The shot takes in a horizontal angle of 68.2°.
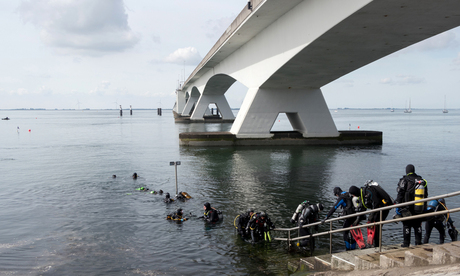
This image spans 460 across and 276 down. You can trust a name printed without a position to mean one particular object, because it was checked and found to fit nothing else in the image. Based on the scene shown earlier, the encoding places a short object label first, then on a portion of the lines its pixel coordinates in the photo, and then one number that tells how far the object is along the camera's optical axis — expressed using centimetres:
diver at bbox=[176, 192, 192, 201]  1397
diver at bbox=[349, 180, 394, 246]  713
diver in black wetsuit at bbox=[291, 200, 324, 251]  841
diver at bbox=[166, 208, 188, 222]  1134
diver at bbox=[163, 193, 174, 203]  1359
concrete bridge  1386
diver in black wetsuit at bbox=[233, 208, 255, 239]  952
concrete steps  498
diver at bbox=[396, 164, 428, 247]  671
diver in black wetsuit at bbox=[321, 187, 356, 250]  768
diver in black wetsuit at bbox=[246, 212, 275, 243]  910
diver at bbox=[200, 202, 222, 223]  1091
